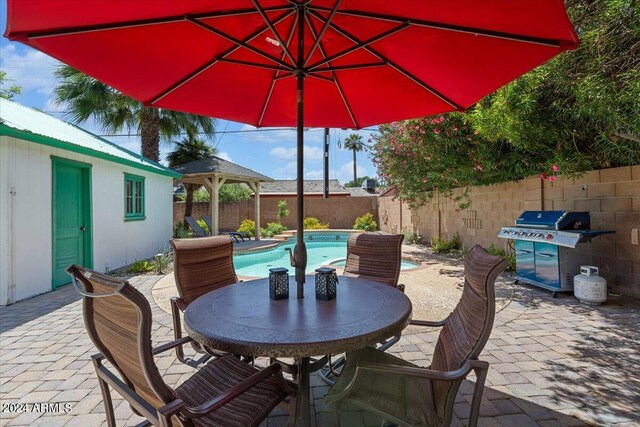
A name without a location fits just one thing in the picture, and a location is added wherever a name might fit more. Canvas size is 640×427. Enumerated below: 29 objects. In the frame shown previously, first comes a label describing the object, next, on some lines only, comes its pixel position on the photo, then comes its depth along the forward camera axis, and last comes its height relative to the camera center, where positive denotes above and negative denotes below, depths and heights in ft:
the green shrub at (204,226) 43.45 -1.39
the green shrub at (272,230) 46.22 -2.27
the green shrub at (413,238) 37.65 -2.90
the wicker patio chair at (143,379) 3.85 -2.26
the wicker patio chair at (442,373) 4.59 -2.53
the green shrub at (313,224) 52.42 -1.69
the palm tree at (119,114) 29.89 +10.86
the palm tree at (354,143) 135.44 +29.93
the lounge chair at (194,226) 34.57 -1.14
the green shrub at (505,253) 21.37 -2.98
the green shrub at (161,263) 22.33 -3.36
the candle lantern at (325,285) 6.72 -1.48
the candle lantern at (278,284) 6.75 -1.45
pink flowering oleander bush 21.67 +4.20
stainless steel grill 15.01 -1.71
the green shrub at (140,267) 22.31 -3.55
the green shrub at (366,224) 51.83 -1.67
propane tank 14.02 -3.32
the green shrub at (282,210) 54.65 +0.77
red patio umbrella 5.66 +3.55
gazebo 35.65 +4.56
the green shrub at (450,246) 29.62 -3.09
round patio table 4.66 -1.80
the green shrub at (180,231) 36.48 -1.81
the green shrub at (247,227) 46.82 -1.78
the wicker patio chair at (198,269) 8.46 -1.60
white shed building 15.35 +0.86
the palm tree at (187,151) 51.60 +10.33
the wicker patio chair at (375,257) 10.66 -1.48
